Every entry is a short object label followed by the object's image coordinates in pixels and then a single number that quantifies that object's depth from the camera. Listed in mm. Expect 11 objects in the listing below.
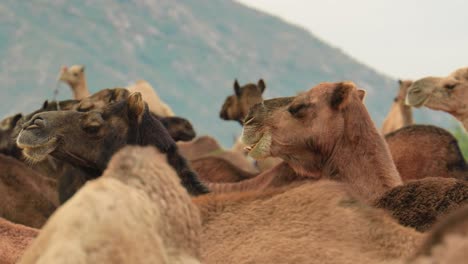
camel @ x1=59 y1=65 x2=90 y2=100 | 39175
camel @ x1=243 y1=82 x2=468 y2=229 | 12833
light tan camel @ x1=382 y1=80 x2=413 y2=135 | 36473
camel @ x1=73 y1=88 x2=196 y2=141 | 18033
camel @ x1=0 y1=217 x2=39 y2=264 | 11271
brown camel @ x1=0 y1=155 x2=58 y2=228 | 16695
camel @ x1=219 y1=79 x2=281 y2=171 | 26835
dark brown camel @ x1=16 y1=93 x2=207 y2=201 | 11786
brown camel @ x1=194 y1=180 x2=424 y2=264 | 7313
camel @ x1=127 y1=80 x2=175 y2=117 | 35728
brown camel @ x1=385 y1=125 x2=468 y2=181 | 16233
